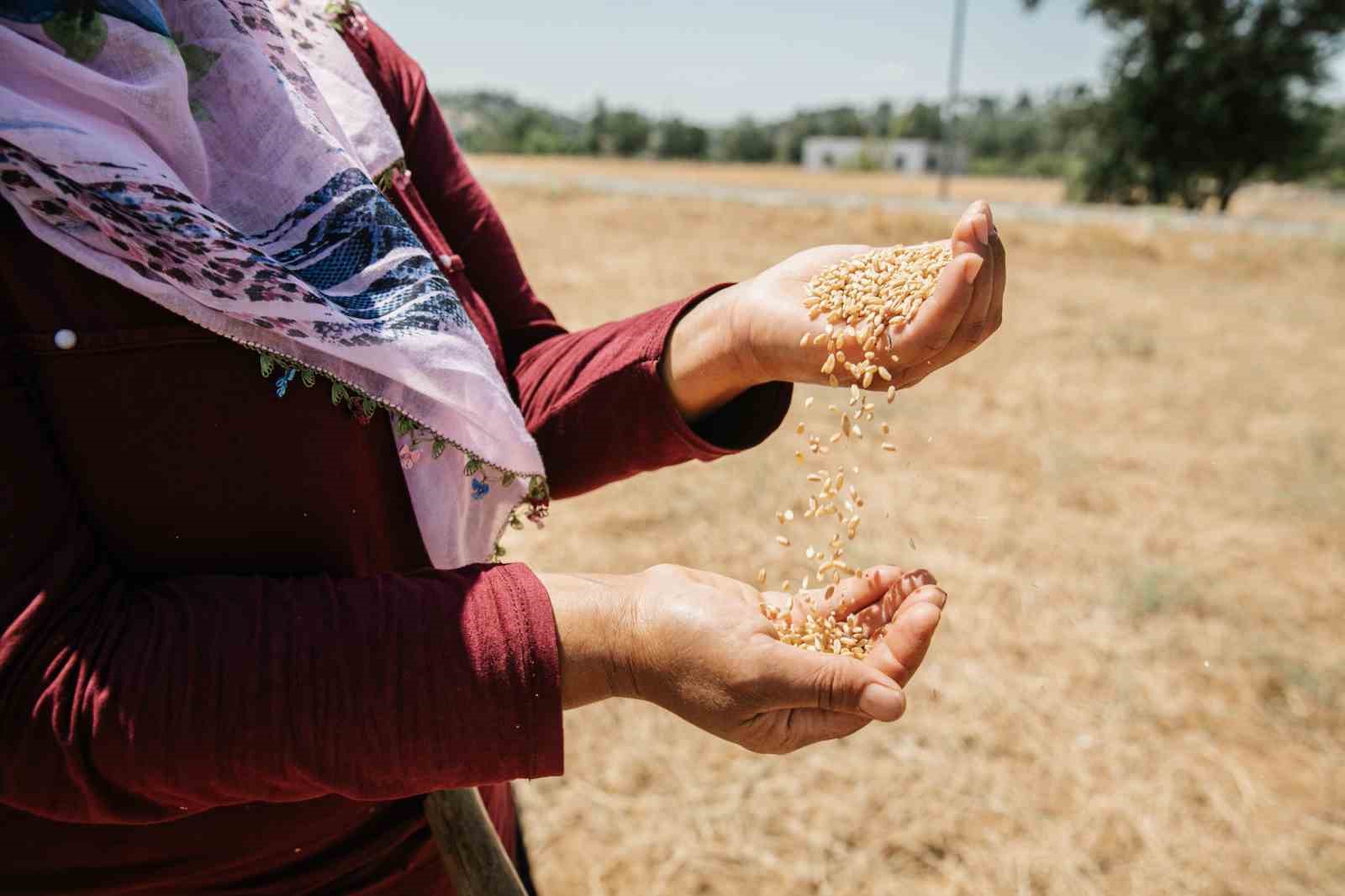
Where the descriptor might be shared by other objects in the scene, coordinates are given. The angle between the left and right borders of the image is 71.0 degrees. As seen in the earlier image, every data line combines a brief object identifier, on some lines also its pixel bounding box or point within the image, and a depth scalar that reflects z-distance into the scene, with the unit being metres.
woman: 0.72
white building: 48.72
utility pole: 20.03
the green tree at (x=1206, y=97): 20.34
